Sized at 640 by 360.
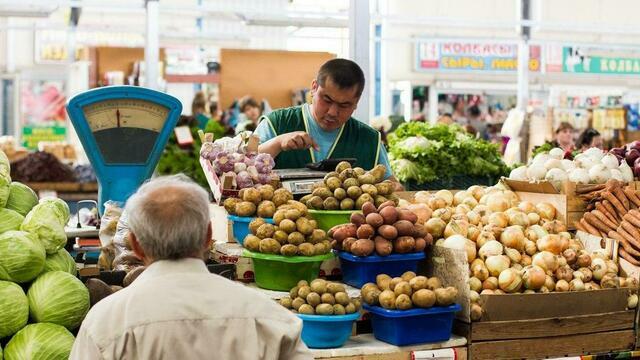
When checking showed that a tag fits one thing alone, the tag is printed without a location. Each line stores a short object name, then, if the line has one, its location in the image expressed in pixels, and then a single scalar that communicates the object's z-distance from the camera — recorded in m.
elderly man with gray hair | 1.92
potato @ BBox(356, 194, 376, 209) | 3.62
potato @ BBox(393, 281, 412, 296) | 3.25
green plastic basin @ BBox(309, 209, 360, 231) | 3.62
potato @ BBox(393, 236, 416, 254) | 3.44
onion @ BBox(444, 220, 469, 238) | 3.73
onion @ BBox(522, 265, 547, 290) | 3.60
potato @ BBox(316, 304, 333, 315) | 3.14
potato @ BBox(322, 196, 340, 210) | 3.63
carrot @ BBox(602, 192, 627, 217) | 4.33
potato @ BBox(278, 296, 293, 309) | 3.22
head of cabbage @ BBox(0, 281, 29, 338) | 2.91
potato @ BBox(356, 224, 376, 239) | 3.39
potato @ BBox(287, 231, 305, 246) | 3.31
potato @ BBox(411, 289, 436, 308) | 3.23
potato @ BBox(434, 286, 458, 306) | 3.26
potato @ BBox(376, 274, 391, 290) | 3.35
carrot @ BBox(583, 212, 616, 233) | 4.27
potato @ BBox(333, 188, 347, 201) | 3.64
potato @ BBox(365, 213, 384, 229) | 3.41
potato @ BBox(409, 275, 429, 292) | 3.27
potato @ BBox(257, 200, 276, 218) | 3.52
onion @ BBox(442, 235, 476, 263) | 3.62
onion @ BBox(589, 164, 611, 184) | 4.58
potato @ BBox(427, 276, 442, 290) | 3.29
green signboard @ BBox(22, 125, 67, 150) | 17.64
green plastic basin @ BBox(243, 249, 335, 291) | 3.32
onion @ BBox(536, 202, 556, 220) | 4.22
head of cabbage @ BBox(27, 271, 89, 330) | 2.99
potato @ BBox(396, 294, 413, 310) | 3.22
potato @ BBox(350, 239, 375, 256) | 3.38
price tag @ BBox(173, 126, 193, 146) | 8.11
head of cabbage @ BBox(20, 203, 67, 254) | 3.17
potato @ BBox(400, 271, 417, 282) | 3.34
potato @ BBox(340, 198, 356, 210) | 3.63
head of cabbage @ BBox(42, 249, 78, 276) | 3.17
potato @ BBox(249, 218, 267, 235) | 3.40
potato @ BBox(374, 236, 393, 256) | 3.40
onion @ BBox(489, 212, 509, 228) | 3.95
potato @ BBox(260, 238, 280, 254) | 3.31
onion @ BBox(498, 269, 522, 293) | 3.56
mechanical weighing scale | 3.87
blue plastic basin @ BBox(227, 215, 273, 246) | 3.59
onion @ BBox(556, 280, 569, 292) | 3.68
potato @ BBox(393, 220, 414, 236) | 3.44
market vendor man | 4.22
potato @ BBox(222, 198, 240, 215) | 3.65
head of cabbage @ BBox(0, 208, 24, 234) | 3.18
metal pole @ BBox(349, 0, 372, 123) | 5.16
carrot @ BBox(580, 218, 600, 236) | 4.26
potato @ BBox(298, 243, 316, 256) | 3.30
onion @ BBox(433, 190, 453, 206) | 4.30
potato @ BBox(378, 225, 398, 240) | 3.40
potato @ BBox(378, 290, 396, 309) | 3.25
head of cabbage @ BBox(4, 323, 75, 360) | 2.88
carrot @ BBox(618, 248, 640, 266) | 4.02
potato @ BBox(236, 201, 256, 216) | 3.58
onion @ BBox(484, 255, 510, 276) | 3.62
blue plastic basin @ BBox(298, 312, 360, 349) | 3.13
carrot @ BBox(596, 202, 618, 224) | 4.29
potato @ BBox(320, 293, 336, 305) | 3.18
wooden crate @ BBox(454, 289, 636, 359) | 3.46
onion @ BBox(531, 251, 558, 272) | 3.72
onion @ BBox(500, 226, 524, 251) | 3.82
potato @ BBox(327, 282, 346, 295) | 3.21
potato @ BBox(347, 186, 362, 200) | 3.63
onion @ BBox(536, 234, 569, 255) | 3.84
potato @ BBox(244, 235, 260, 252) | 3.35
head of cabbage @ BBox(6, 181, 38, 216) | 3.41
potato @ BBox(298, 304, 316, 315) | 3.17
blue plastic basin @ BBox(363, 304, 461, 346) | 3.24
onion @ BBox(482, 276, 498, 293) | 3.59
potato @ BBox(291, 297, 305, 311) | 3.20
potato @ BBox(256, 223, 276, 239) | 3.33
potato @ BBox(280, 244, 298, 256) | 3.29
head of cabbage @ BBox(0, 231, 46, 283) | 3.00
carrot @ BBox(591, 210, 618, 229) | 4.26
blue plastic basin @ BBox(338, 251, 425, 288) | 3.43
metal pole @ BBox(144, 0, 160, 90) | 8.48
